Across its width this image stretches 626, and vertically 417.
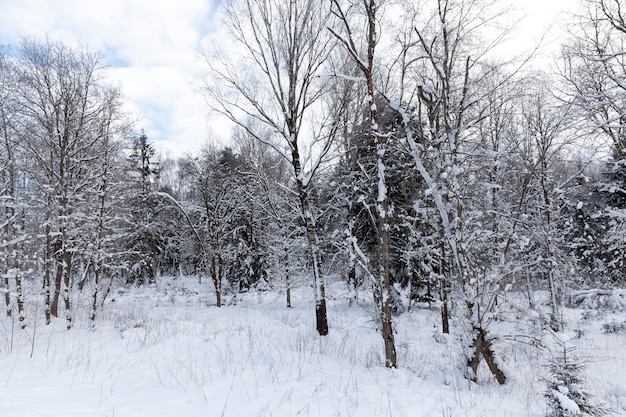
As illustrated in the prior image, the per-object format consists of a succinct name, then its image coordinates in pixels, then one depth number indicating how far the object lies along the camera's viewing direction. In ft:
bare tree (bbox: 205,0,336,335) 32.89
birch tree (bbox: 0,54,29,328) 35.35
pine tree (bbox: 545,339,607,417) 12.51
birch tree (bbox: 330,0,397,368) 20.80
